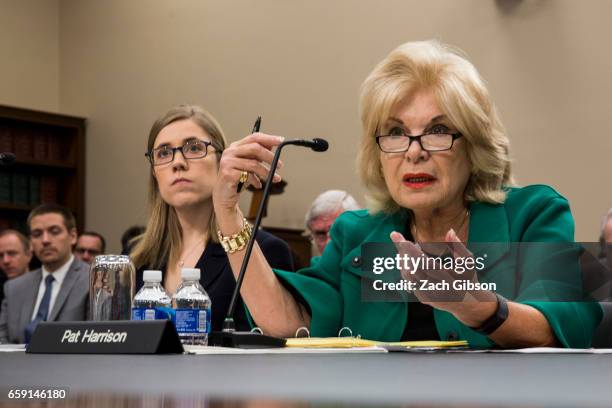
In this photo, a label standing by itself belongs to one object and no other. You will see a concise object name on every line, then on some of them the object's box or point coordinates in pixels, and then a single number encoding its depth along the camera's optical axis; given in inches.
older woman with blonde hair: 82.6
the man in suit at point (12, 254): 264.5
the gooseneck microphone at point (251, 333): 65.2
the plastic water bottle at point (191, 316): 72.1
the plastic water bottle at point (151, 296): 79.0
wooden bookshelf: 323.6
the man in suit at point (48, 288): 204.1
